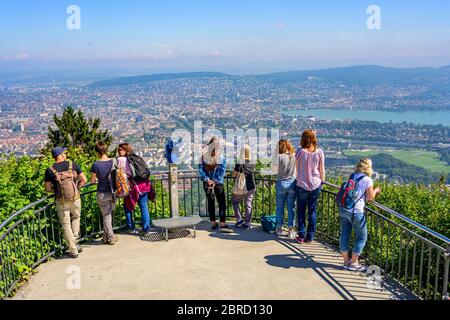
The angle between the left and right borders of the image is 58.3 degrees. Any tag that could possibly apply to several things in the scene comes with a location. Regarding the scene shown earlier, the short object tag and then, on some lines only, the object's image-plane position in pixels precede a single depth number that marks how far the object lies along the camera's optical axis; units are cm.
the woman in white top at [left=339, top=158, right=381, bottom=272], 546
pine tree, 2267
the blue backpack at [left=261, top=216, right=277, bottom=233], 727
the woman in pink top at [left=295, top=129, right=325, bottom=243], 638
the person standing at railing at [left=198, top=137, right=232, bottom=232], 707
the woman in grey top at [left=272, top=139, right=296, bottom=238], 675
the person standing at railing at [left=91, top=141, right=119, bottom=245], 645
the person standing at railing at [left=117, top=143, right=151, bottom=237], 689
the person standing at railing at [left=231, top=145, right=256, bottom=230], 712
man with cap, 586
